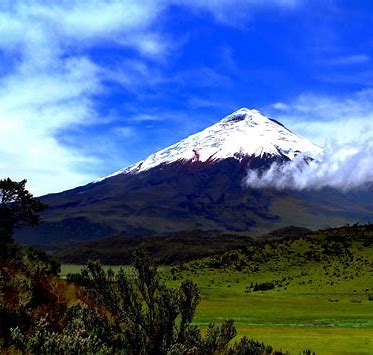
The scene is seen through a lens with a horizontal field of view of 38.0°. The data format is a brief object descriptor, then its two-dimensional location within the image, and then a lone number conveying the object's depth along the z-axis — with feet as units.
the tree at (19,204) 148.31
